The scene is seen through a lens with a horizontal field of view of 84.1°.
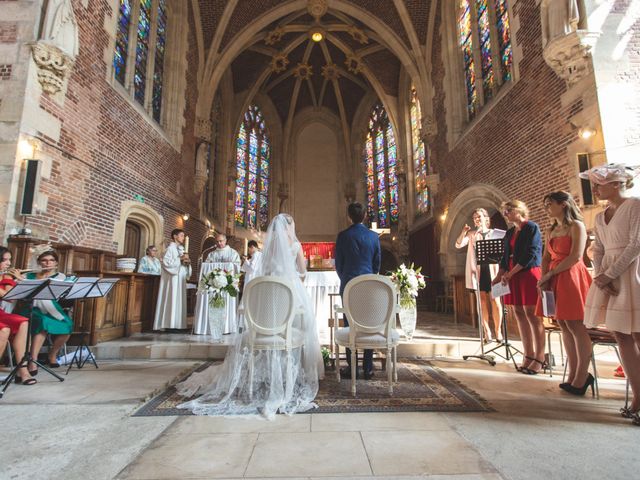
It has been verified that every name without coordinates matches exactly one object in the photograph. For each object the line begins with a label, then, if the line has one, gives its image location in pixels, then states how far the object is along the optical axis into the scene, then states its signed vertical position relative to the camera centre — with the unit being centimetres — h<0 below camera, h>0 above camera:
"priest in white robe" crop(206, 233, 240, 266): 627 +79
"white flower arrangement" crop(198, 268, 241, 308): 514 +22
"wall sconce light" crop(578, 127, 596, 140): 472 +222
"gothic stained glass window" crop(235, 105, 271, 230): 1609 +604
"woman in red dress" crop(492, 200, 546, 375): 362 +20
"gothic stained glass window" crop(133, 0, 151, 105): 827 +588
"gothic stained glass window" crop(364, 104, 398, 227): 1605 +612
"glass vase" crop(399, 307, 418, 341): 502 -27
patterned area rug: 261 -78
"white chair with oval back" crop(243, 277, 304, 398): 301 -8
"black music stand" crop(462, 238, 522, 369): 415 +54
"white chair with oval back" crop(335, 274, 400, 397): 310 -8
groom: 355 +48
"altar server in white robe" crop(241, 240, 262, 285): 603 +63
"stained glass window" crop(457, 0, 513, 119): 770 +591
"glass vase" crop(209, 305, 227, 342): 521 -29
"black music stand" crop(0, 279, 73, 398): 314 +7
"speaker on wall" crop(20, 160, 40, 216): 467 +149
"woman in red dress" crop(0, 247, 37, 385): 339 -29
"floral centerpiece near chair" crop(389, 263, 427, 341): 503 +3
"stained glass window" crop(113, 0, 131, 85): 740 +546
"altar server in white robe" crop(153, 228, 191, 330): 620 +18
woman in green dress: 380 -21
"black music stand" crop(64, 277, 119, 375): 368 +12
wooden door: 789 +136
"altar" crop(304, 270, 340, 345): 544 +19
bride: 267 -62
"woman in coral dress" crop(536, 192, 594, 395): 292 +16
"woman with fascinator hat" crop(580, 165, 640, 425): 231 +20
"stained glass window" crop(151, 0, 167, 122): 907 +612
